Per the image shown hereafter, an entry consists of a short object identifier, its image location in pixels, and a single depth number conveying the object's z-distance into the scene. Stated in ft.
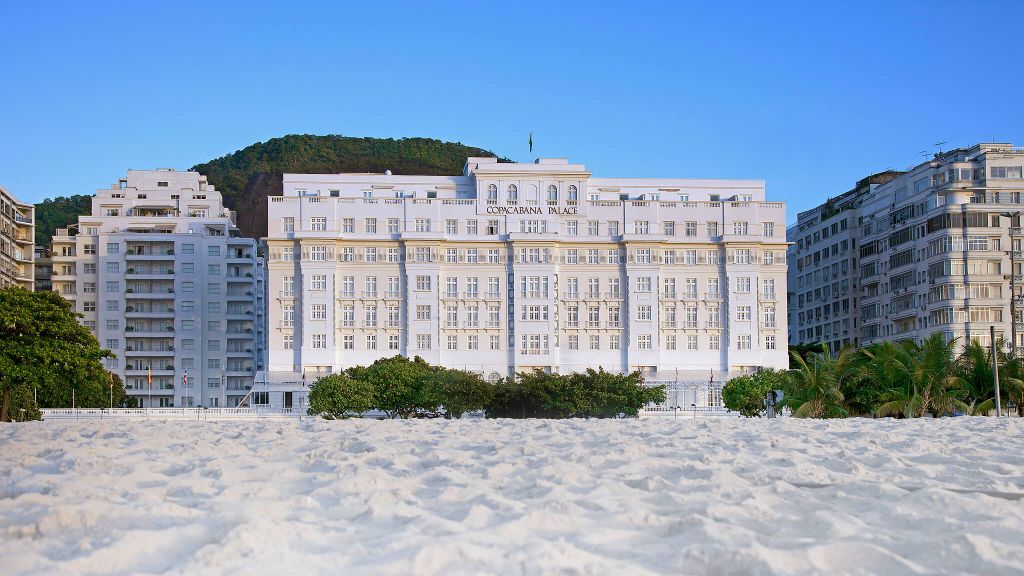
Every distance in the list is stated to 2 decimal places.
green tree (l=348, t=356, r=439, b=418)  232.12
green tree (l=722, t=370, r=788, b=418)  231.30
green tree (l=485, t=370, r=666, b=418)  213.05
